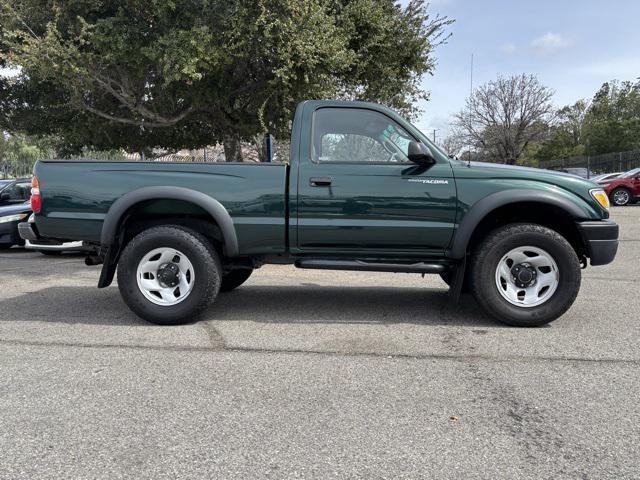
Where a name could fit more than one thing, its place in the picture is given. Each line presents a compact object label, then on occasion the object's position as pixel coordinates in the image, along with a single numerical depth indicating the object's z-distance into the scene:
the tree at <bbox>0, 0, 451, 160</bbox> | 8.62
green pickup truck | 4.92
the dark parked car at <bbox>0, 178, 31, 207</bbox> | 11.75
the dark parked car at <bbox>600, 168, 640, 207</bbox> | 20.89
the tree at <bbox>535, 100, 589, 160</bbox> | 61.77
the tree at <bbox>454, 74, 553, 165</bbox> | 50.50
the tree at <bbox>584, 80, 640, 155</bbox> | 51.16
